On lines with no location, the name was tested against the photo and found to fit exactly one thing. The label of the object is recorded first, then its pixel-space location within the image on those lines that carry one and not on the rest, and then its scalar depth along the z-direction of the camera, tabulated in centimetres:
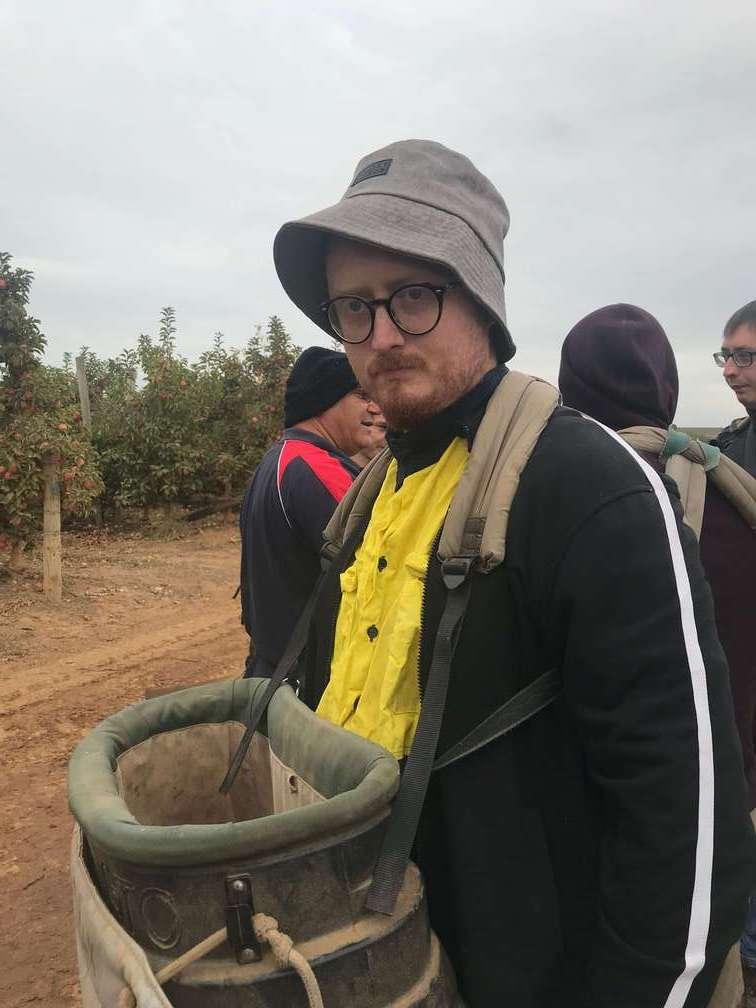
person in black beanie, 266
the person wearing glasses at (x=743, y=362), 303
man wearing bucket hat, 101
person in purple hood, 191
